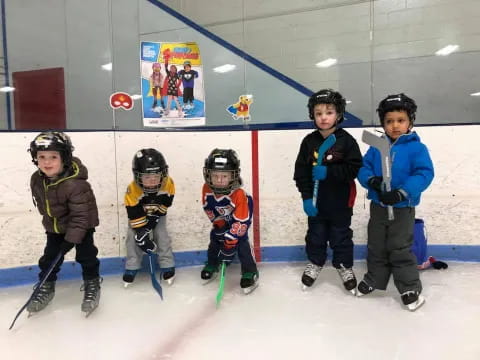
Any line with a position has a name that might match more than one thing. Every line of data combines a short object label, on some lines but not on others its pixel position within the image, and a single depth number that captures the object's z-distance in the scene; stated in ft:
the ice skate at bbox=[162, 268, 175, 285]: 7.40
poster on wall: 8.68
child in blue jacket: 5.79
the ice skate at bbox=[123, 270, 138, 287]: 7.30
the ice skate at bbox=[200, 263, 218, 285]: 7.47
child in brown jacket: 5.86
